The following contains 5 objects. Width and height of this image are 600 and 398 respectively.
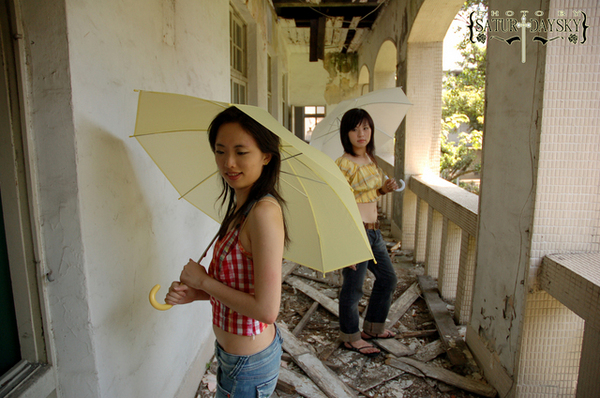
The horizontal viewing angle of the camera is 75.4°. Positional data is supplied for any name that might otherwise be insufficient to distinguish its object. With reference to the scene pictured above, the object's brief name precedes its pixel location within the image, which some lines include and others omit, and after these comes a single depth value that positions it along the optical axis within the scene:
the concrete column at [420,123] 5.53
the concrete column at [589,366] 1.86
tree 10.57
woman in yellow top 2.98
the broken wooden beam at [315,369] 2.67
